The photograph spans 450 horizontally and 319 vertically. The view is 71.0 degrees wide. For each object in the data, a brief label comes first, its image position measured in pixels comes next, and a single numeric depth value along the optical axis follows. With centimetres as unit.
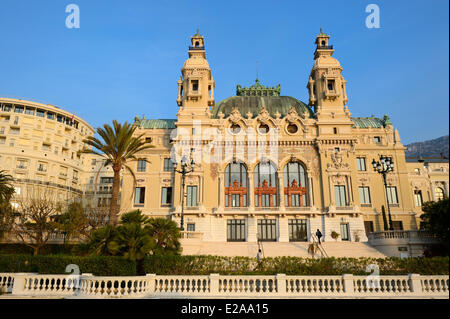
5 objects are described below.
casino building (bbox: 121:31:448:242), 4197
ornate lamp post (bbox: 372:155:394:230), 2808
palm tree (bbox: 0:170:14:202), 3459
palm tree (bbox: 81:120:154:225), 3038
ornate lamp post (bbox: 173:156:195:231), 4203
